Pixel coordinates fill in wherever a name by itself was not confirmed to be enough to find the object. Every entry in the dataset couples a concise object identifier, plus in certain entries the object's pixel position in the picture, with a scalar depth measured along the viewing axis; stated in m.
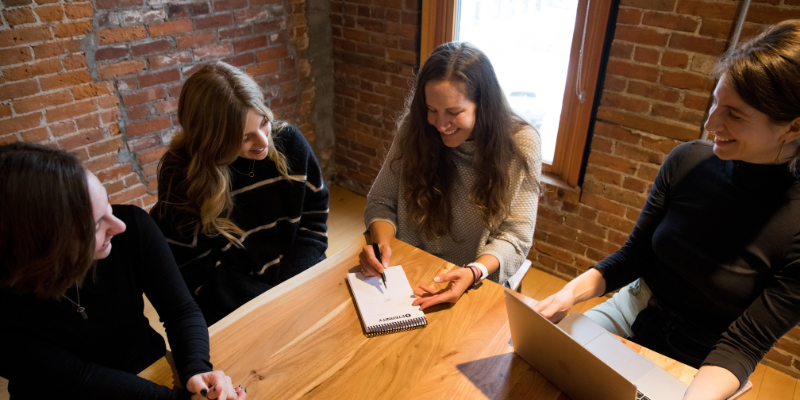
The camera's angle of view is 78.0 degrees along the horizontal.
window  2.29
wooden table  1.10
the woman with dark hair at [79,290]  0.96
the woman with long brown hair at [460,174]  1.55
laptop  0.93
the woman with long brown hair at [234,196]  1.51
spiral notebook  1.27
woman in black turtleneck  1.14
